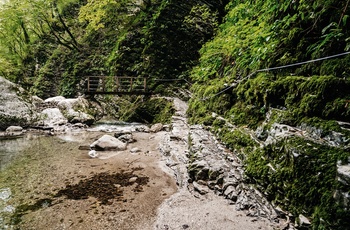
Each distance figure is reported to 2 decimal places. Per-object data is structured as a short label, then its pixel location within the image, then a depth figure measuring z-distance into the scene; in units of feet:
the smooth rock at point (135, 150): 23.73
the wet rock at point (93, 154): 22.18
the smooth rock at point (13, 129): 36.55
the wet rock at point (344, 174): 6.42
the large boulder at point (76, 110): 43.24
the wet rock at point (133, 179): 15.88
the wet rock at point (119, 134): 31.09
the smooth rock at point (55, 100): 49.16
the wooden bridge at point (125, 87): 46.91
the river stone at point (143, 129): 35.61
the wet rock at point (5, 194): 13.46
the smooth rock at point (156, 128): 34.86
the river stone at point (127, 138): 28.45
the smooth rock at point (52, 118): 41.36
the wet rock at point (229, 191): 11.28
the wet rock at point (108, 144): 24.63
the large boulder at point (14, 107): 37.99
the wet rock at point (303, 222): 7.48
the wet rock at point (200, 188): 12.31
